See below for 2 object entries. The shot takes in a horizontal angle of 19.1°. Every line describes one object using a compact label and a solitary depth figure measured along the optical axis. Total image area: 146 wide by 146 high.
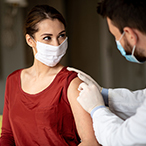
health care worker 1.32
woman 1.57
